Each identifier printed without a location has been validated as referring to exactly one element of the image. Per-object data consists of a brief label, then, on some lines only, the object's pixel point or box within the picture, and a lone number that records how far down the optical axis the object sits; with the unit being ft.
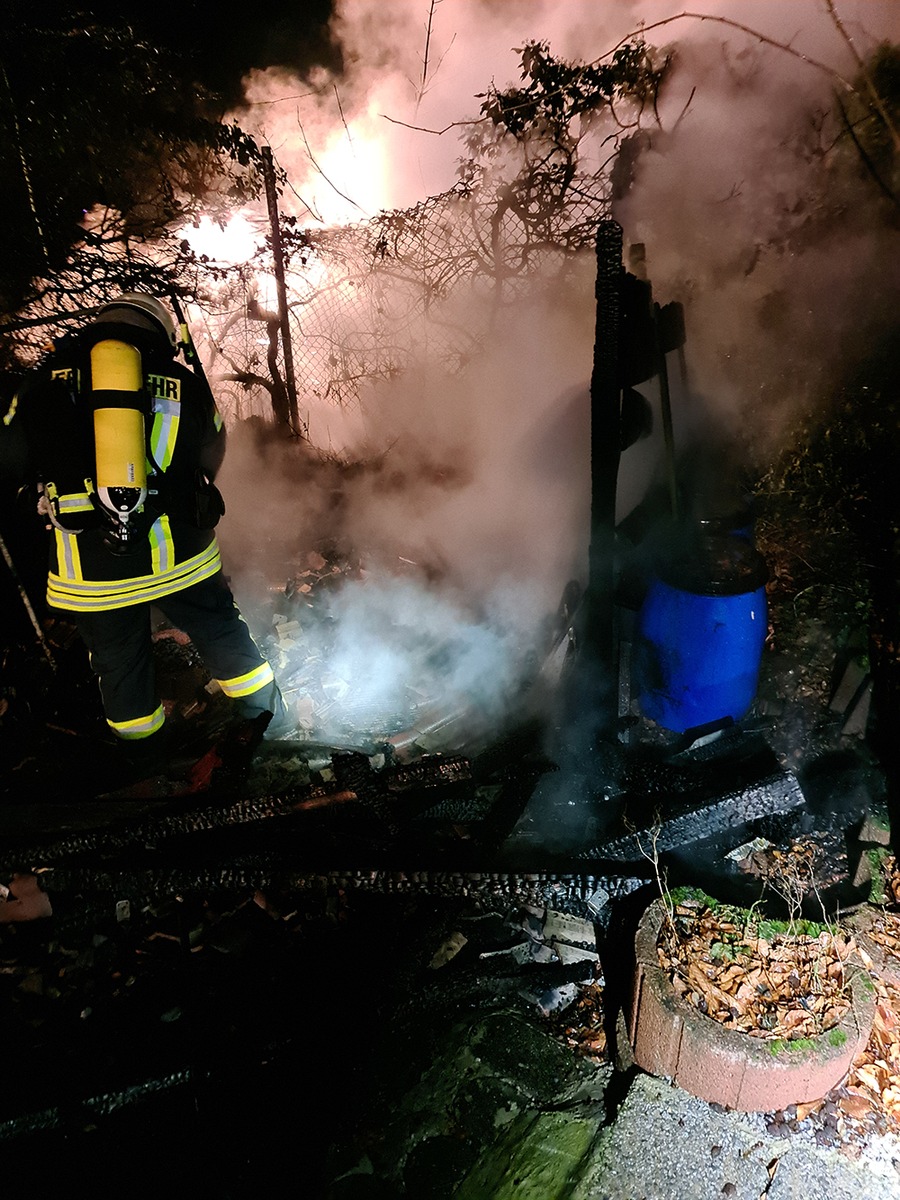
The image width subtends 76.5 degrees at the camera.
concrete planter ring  5.98
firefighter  8.96
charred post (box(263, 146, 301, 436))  19.88
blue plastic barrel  10.94
